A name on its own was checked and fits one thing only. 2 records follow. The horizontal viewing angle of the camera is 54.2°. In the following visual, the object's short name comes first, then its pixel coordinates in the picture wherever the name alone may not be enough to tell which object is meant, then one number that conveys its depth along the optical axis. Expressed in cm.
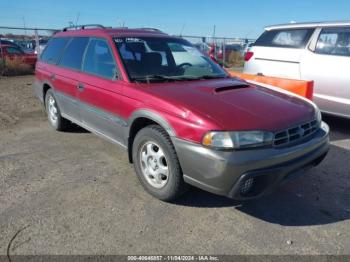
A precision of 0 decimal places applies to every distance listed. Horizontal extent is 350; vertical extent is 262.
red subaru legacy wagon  287
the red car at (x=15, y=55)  1428
